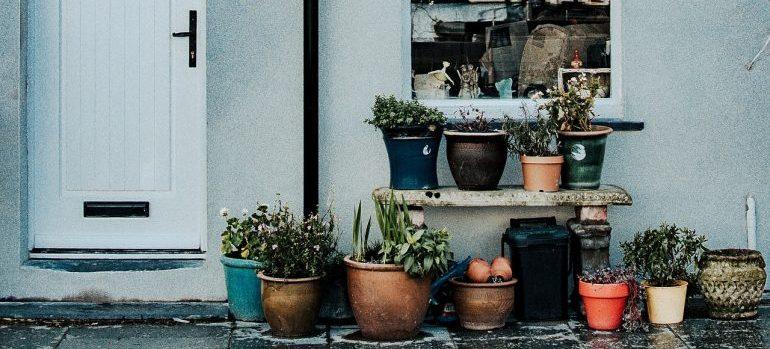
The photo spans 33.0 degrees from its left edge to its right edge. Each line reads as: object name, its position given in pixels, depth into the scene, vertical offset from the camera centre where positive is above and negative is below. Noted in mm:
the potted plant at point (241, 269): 7656 -629
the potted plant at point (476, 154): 7711 +50
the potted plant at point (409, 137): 7668 +149
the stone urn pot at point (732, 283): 7805 -722
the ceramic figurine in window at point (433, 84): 8289 +502
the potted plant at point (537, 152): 7738 +64
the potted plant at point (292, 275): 7336 -645
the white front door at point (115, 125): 8156 +231
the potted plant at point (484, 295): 7543 -770
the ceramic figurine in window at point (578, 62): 8359 +647
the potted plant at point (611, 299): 7559 -799
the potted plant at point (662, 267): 7734 -625
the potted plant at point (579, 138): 7773 +147
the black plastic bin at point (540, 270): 7734 -640
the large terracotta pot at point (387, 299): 7301 -771
